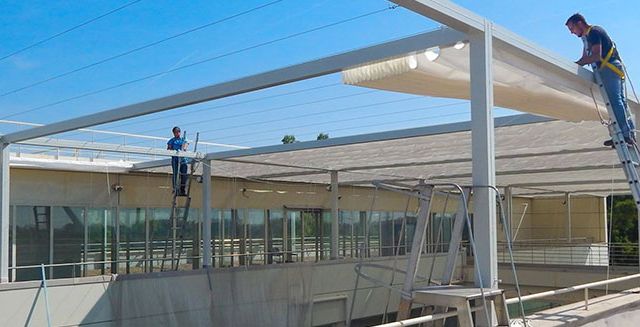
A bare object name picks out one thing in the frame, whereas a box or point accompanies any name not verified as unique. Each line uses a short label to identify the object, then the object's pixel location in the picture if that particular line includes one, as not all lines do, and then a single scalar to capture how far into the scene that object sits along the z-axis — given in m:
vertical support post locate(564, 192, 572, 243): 26.09
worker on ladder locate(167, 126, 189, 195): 13.88
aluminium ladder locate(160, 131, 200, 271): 13.96
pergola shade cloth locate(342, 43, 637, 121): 6.17
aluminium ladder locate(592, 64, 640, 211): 7.40
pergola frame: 5.32
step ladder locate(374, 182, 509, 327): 5.15
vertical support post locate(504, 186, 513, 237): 22.59
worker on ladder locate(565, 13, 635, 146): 7.36
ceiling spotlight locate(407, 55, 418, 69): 6.14
